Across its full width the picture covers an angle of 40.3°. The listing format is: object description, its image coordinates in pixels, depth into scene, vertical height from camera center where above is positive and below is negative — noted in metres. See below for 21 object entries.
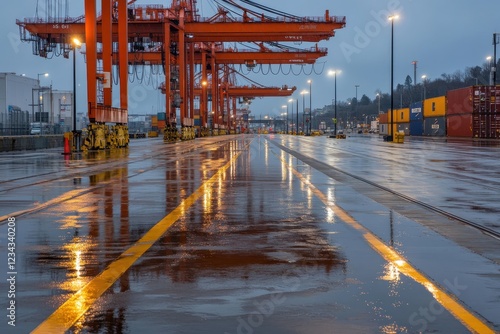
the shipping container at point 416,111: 92.42 +3.16
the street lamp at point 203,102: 106.06 +5.34
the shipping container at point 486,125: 70.56 +0.85
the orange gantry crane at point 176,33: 63.15 +10.33
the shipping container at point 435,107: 80.66 +3.35
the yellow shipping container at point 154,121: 162.19 +3.83
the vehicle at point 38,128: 76.97 +1.15
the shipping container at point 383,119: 118.26 +2.79
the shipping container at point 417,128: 93.84 +0.89
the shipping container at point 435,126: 83.19 +0.94
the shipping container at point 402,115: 102.86 +2.91
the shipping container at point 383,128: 118.38 +1.10
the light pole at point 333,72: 103.88 +9.60
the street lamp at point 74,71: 36.93 +3.91
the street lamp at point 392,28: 65.25 +10.27
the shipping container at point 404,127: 102.59 +1.08
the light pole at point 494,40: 76.12 +10.61
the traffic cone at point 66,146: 35.47 -0.42
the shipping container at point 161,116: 135.60 +4.17
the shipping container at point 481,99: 69.12 +3.56
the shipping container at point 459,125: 74.24 +0.93
